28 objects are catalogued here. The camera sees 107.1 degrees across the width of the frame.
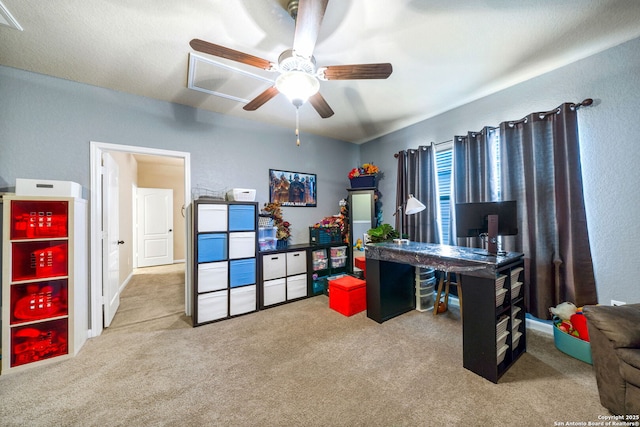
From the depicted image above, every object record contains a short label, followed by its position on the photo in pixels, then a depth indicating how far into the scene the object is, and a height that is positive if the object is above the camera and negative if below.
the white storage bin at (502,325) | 1.76 -0.85
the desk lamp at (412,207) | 2.77 +0.09
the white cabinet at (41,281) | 1.90 -0.51
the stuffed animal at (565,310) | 2.04 -0.86
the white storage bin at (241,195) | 2.97 +0.30
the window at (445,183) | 3.20 +0.43
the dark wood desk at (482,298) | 1.70 -0.64
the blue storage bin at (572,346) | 1.87 -1.10
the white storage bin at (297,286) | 3.37 -1.01
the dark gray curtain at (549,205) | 2.13 +0.07
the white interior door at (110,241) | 2.67 -0.26
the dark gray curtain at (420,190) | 3.28 +0.36
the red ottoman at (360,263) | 3.49 -0.71
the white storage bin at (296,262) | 3.38 -0.66
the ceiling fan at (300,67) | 1.43 +1.05
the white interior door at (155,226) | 5.76 -0.18
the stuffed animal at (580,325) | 1.91 -0.93
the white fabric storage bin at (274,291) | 3.17 -1.02
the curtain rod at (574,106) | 2.09 +0.97
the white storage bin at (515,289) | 1.93 -0.64
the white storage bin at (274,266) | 3.17 -0.67
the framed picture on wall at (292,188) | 3.70 +0.47
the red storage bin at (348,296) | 2.83 -0.99
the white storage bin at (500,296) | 1.76 -0.62
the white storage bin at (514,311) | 1.90 -0.82
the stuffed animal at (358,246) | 3.94 -0.50
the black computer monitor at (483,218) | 2.07 -0.04
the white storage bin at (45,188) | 2.03 +0.30
